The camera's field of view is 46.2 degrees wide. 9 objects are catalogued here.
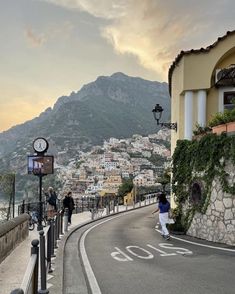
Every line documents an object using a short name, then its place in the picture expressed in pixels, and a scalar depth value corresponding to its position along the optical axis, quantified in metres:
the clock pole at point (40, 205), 9.08
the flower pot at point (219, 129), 9.32
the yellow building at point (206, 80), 13.35
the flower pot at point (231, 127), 8.98
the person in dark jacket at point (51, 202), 12.21
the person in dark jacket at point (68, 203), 13.54
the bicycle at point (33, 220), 12.27
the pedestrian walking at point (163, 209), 9.97
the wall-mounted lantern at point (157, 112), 12.90
